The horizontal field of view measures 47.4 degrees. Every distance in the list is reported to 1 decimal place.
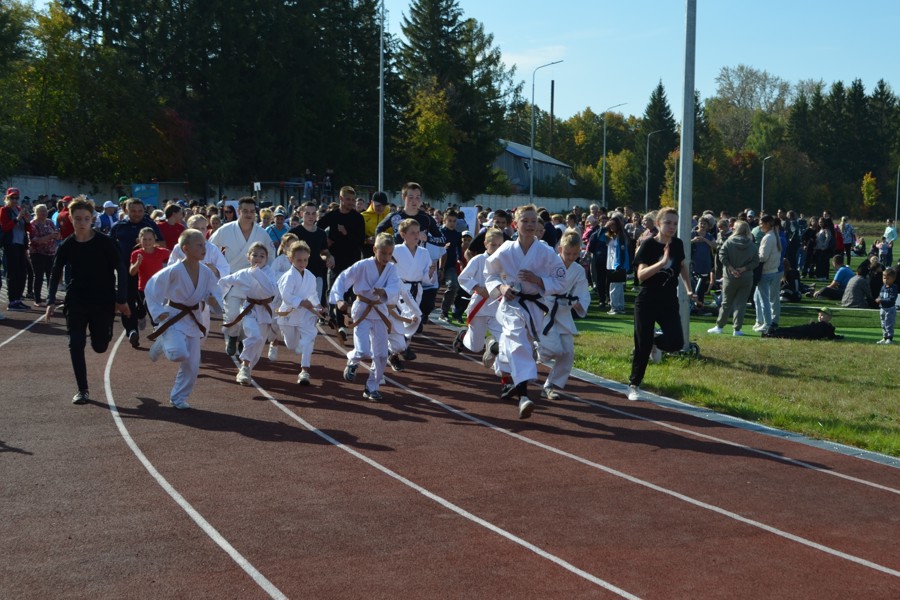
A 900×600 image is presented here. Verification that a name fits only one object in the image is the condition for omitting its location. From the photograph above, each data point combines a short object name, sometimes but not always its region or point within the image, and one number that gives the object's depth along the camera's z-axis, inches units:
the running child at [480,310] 484.7
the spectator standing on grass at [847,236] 1331.8
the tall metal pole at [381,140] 1418.6
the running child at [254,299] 470.9
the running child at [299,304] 482.3
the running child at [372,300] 442.0
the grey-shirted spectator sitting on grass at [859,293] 863.1
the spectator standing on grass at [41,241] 764.0
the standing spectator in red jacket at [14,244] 740.6
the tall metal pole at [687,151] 533.6
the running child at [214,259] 494.0
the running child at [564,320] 432.1
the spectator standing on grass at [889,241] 1261.6
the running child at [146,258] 534.0
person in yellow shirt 596.1
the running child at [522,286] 399.2
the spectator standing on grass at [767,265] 690.8
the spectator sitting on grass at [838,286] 956.6
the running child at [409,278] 496.3
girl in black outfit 426.3
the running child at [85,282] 415.2
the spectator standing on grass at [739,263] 649.0
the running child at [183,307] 411.2
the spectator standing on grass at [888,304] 652.1
